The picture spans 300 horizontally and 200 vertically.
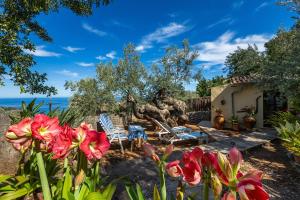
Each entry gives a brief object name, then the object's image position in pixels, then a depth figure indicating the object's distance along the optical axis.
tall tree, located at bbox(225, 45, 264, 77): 6.04
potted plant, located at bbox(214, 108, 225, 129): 9.50
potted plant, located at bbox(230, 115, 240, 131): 9.07
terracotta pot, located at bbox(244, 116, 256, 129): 8.80
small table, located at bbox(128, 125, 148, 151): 5.87
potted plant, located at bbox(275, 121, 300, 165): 3.70
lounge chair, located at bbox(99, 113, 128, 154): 5.84
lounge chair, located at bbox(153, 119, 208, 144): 6.15
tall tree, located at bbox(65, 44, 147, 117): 9.64
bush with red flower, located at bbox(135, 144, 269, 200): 0.55
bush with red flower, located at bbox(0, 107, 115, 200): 0.83
